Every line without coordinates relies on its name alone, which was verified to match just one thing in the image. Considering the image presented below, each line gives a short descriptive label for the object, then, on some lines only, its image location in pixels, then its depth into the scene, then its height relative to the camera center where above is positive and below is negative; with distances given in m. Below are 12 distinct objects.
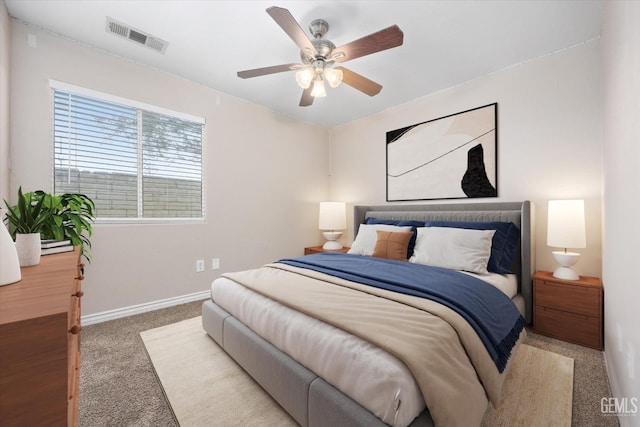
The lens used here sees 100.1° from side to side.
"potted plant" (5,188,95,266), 1.36 -0.02
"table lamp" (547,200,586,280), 2.18 -0.16
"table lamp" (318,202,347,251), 4.04 -0.13
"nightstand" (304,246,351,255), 3.96 -0.57
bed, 1.01 -0.63
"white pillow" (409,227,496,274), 2.31 -0.35
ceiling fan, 1.73 +1.14
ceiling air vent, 2.23 +1.55
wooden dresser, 0.61 -0.36
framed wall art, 2.91 +0.65
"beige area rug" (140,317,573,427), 1.41 -1.08
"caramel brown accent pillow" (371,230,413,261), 2.72 -0.35
